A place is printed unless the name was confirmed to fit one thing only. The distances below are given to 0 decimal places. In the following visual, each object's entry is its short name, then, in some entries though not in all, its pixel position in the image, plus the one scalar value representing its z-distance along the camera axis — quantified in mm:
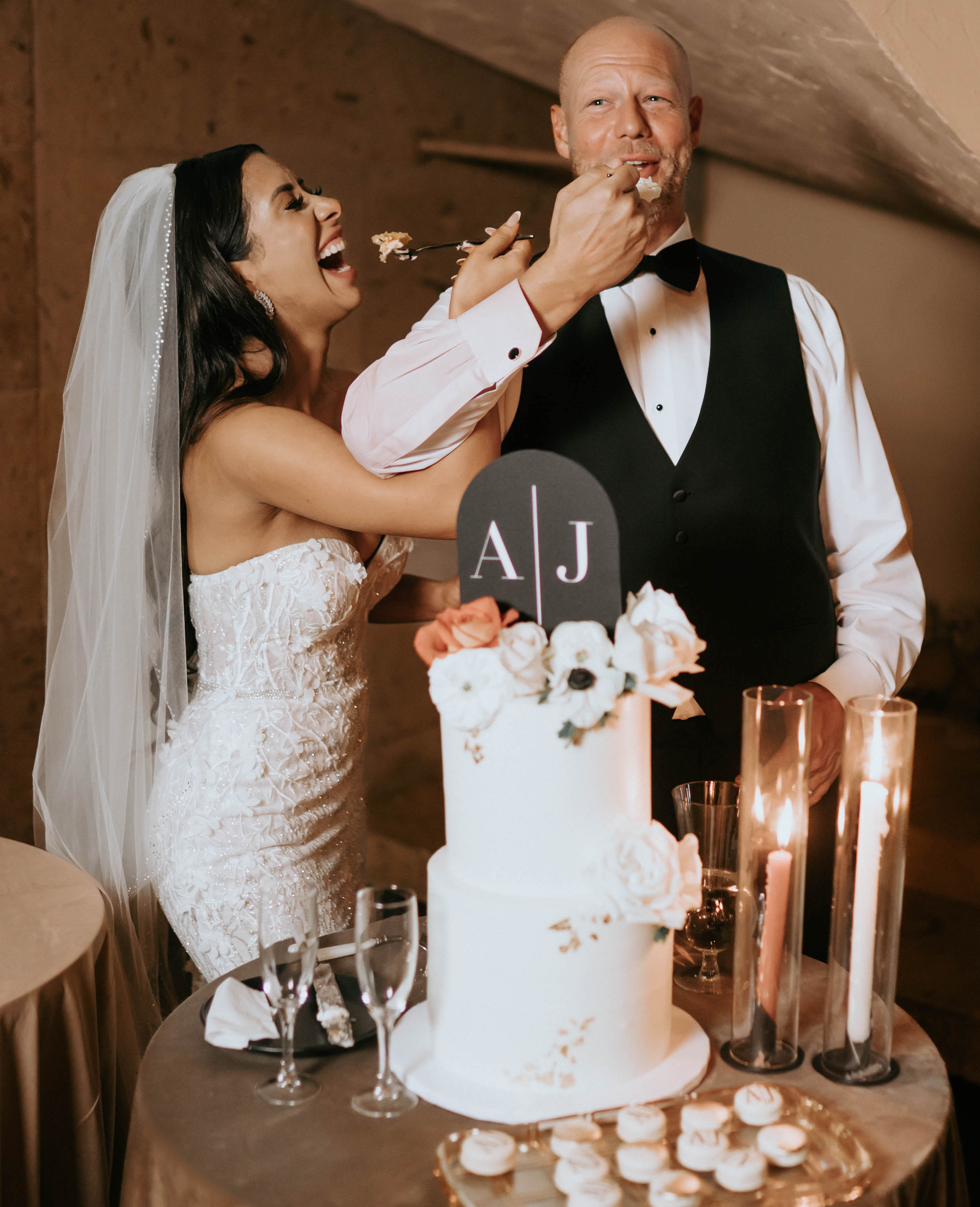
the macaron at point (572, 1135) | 981
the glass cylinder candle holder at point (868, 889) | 1096
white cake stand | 1087
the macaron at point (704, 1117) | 1008
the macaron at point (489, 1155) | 967
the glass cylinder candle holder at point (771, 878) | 1104
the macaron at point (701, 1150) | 975
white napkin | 1210
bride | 1927
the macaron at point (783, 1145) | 990
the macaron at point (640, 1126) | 996
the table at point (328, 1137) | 1000
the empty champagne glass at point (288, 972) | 1144
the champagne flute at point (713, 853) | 1320
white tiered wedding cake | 1062
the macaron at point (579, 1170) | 942
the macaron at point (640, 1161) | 958
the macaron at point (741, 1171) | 957
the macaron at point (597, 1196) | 919
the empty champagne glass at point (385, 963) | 1118
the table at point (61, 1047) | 1474
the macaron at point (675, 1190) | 925
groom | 1795
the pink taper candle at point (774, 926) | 1123
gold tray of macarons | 946
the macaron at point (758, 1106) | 1028
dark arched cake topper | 1102
